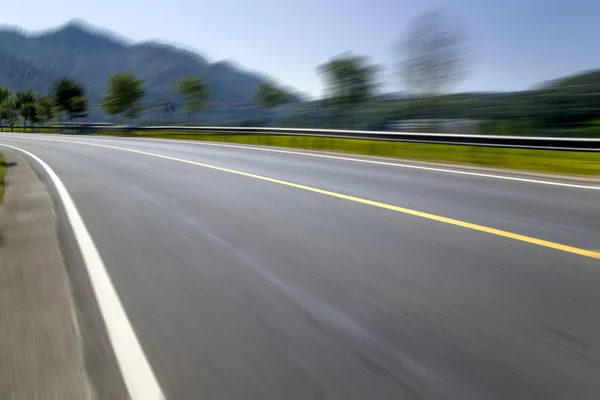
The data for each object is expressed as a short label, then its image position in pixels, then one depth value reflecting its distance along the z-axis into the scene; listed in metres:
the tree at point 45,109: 97.77
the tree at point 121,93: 86.31
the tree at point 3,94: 111.01
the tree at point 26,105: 94.50
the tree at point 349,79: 81.88
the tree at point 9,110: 95.94
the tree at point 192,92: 92.56
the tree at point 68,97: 92.19
